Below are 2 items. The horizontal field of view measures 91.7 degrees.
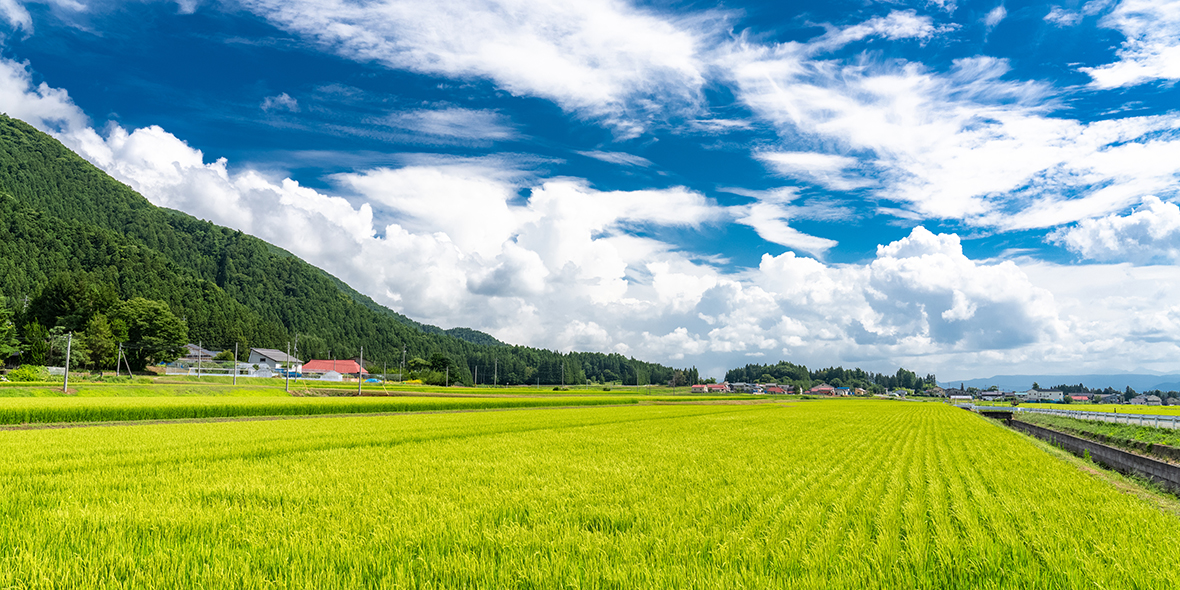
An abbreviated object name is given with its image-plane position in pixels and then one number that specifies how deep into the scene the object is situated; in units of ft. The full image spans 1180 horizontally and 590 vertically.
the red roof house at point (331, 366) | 508.12
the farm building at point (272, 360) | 470.39
